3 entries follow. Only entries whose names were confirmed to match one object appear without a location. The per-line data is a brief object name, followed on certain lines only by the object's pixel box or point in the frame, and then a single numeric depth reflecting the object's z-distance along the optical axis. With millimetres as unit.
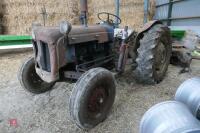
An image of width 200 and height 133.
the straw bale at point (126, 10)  8062
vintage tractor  2250
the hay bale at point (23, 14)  7016
